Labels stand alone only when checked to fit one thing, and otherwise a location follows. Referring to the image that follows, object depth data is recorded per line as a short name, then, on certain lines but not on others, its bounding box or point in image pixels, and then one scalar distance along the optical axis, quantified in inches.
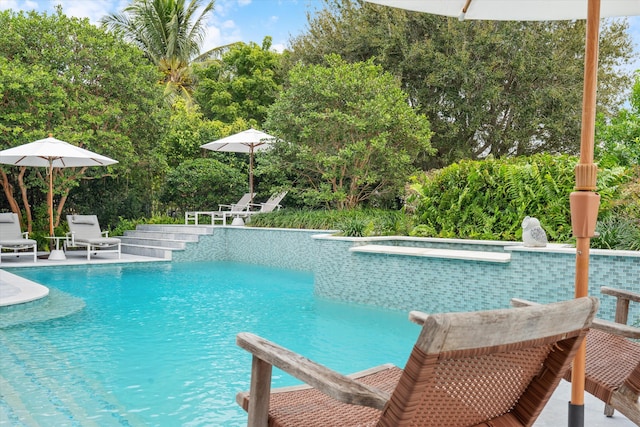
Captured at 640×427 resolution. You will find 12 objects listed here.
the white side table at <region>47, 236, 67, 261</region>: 492.4
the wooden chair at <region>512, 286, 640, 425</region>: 86.7
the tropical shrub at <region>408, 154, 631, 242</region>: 310.2
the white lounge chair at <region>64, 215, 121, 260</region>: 510.0
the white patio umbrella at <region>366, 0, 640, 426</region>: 89.0
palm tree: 1103.0
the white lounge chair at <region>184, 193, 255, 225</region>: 609.5
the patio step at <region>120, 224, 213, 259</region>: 542.6
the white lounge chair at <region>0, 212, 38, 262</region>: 471.8
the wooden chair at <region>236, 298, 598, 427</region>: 53.1
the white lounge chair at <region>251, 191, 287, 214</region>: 607.8
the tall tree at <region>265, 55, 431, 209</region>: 518.9
